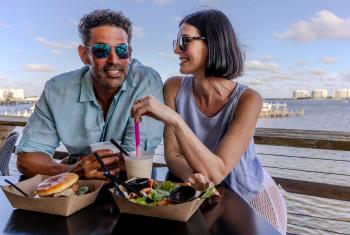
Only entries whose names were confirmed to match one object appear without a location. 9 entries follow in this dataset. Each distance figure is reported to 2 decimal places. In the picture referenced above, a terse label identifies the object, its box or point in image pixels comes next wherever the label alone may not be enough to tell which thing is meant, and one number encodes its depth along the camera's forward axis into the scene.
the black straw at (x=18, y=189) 1.05
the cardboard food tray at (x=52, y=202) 0.93
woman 1.42
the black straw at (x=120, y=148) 1.26
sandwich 0.99
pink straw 1.24
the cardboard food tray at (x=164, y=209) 0.86
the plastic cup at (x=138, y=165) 1.23
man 1.62
